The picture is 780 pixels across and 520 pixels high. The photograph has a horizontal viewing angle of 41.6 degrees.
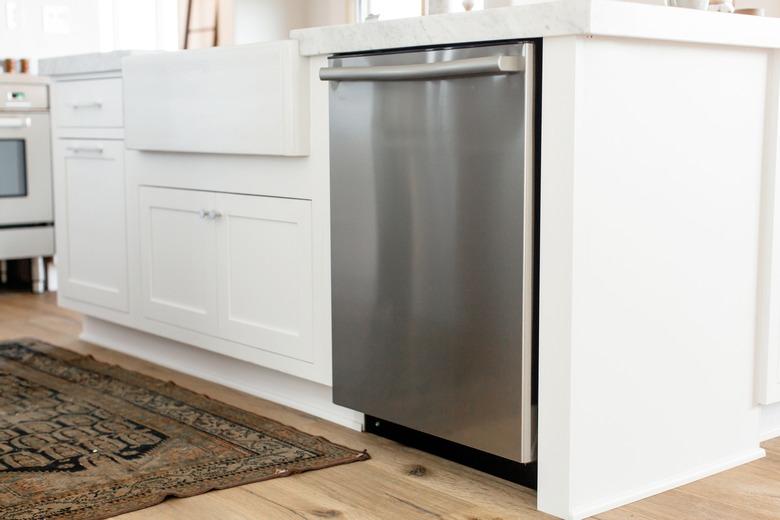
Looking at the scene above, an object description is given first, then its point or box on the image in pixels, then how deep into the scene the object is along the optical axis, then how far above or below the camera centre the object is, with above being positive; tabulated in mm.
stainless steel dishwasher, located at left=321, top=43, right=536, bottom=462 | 1940 -186
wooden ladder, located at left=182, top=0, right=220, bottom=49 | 4781 +595
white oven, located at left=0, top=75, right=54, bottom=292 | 4535 -83
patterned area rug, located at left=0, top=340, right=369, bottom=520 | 2053 -675
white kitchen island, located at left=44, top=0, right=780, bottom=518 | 1871 -165
